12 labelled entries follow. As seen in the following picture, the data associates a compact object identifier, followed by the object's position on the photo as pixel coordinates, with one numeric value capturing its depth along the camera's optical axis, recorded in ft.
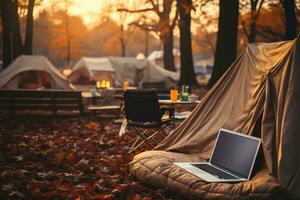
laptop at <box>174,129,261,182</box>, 17.13
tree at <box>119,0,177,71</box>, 85.46
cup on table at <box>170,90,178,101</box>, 31.42
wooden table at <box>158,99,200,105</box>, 30.11
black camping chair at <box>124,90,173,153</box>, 26.96
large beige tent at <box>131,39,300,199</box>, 15.99
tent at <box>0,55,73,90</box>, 58.90
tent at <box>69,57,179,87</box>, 89.51
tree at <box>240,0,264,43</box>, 98.80
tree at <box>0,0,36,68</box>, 73.51
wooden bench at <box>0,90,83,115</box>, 43.65
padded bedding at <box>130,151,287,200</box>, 15.64
